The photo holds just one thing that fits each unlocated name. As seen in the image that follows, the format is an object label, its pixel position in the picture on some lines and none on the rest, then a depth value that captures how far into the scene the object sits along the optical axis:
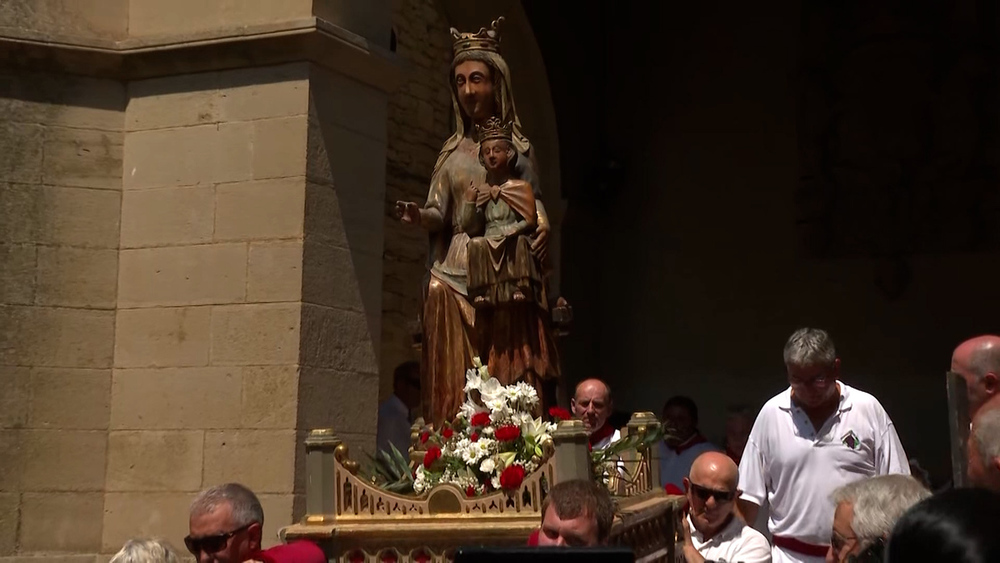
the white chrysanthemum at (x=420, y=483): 5.76
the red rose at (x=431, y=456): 5.77
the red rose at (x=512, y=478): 5.50
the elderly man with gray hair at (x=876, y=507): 3.21
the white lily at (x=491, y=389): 5.90
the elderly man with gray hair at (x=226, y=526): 4.11
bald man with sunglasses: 4.88
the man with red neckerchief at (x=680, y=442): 8.23
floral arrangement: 5.65
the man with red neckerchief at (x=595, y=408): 6.81
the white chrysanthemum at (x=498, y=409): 5.83
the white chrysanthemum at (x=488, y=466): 5.63
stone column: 7.21
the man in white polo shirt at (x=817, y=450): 5.15
